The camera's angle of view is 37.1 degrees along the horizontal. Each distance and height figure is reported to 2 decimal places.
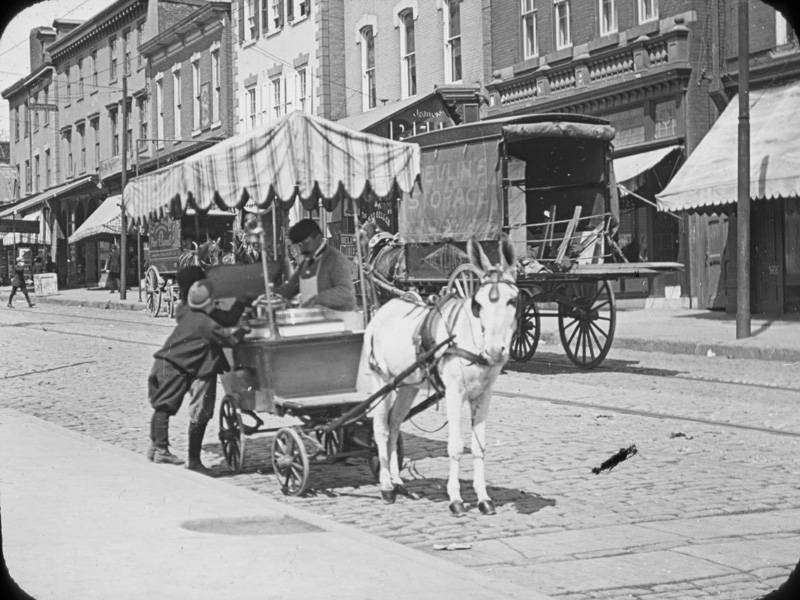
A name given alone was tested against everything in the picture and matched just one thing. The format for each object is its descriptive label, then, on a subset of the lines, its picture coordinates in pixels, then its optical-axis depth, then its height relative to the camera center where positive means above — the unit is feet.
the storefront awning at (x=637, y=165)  82.48 +7.86
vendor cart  28.40 -0.81
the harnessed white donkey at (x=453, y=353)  23.21 -1.47
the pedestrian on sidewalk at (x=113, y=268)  155.12 +2.98
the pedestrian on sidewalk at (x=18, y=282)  121.66 +1.12
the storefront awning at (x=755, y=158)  66.59 +6.87
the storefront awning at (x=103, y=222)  150.03 +8.90
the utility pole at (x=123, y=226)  126.11 +6.64
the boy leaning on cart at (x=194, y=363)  29.66 -1.88
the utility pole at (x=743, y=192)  62.80 +4.38
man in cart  29.50 +0.17
